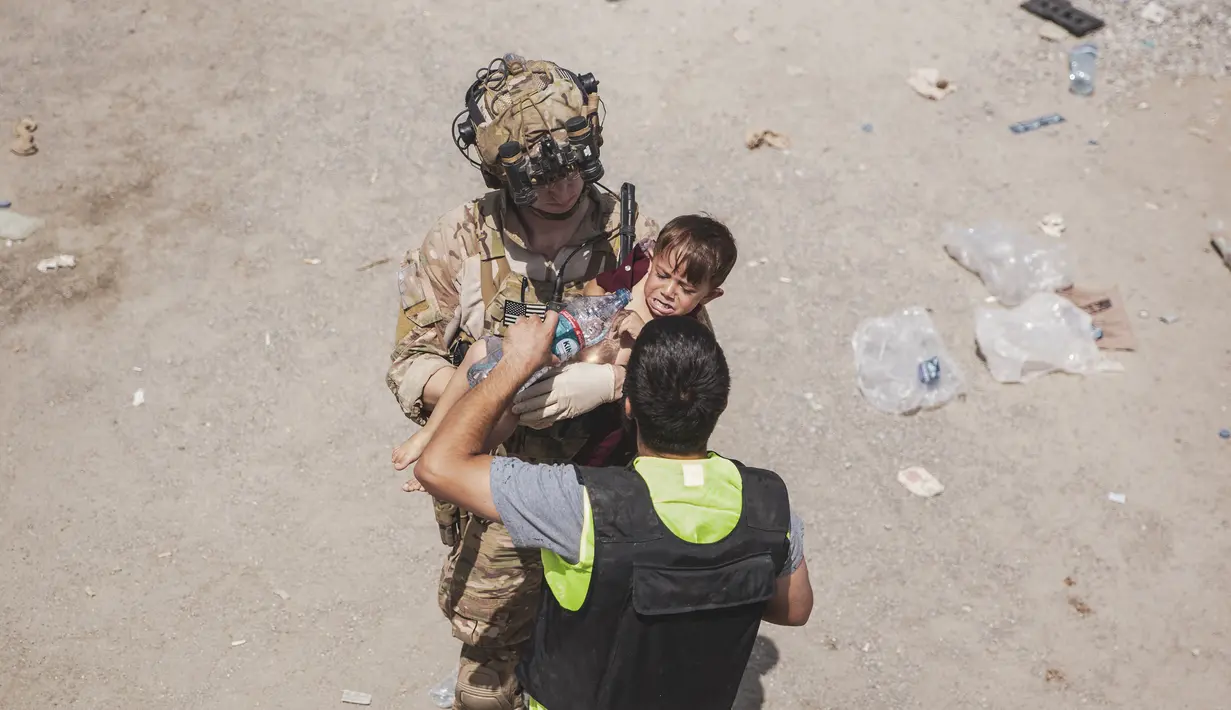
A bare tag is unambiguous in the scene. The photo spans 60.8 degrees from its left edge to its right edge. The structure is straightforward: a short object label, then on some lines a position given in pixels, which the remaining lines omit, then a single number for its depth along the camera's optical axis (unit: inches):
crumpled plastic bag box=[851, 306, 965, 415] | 225.0
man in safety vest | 96.8
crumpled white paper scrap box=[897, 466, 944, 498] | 211.2
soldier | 123.3
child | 121.6
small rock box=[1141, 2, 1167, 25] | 325.7
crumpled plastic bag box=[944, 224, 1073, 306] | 243.9
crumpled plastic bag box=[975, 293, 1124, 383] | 231.0
